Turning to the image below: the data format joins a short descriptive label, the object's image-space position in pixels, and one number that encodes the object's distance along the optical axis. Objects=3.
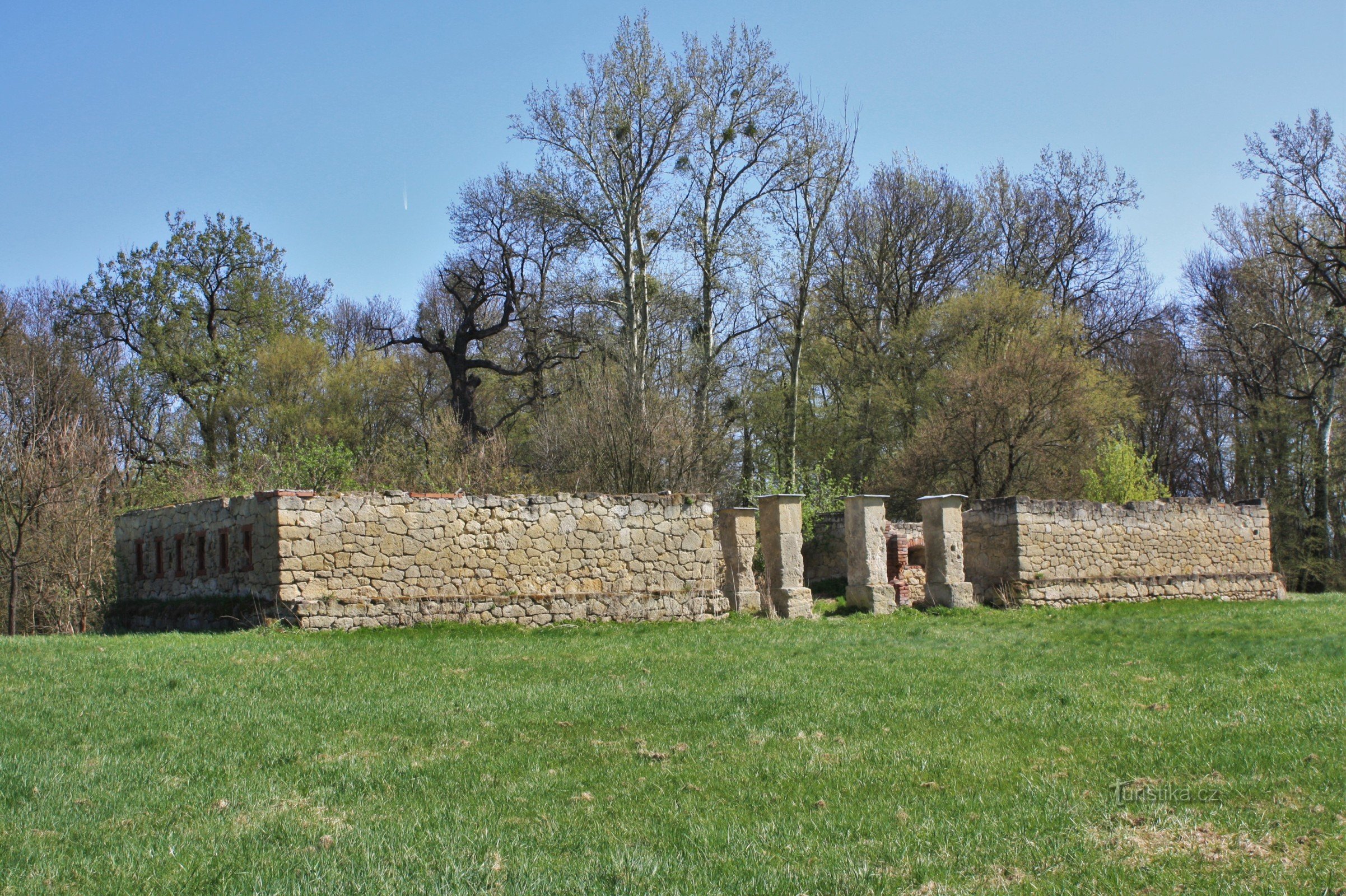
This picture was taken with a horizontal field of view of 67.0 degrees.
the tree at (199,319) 31.19
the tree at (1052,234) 35.09
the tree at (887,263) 33.97
